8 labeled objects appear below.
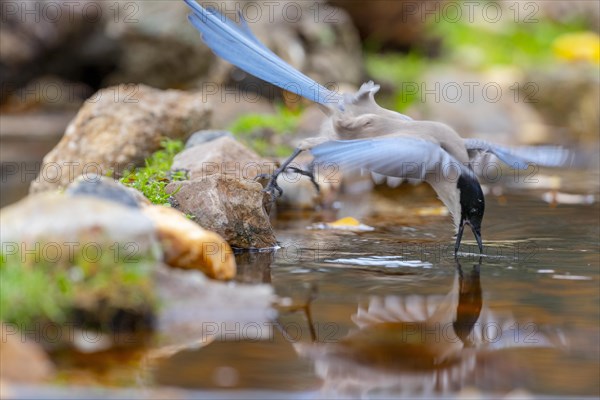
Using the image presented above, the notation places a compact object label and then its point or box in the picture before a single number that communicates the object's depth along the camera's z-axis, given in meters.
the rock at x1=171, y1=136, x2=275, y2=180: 10.74
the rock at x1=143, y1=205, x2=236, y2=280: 7.43
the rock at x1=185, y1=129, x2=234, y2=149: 11.89
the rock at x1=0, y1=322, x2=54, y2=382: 5.64
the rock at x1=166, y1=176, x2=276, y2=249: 9.37
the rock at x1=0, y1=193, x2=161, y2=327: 6.37
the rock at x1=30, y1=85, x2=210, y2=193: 11.59
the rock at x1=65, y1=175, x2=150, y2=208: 7.40
